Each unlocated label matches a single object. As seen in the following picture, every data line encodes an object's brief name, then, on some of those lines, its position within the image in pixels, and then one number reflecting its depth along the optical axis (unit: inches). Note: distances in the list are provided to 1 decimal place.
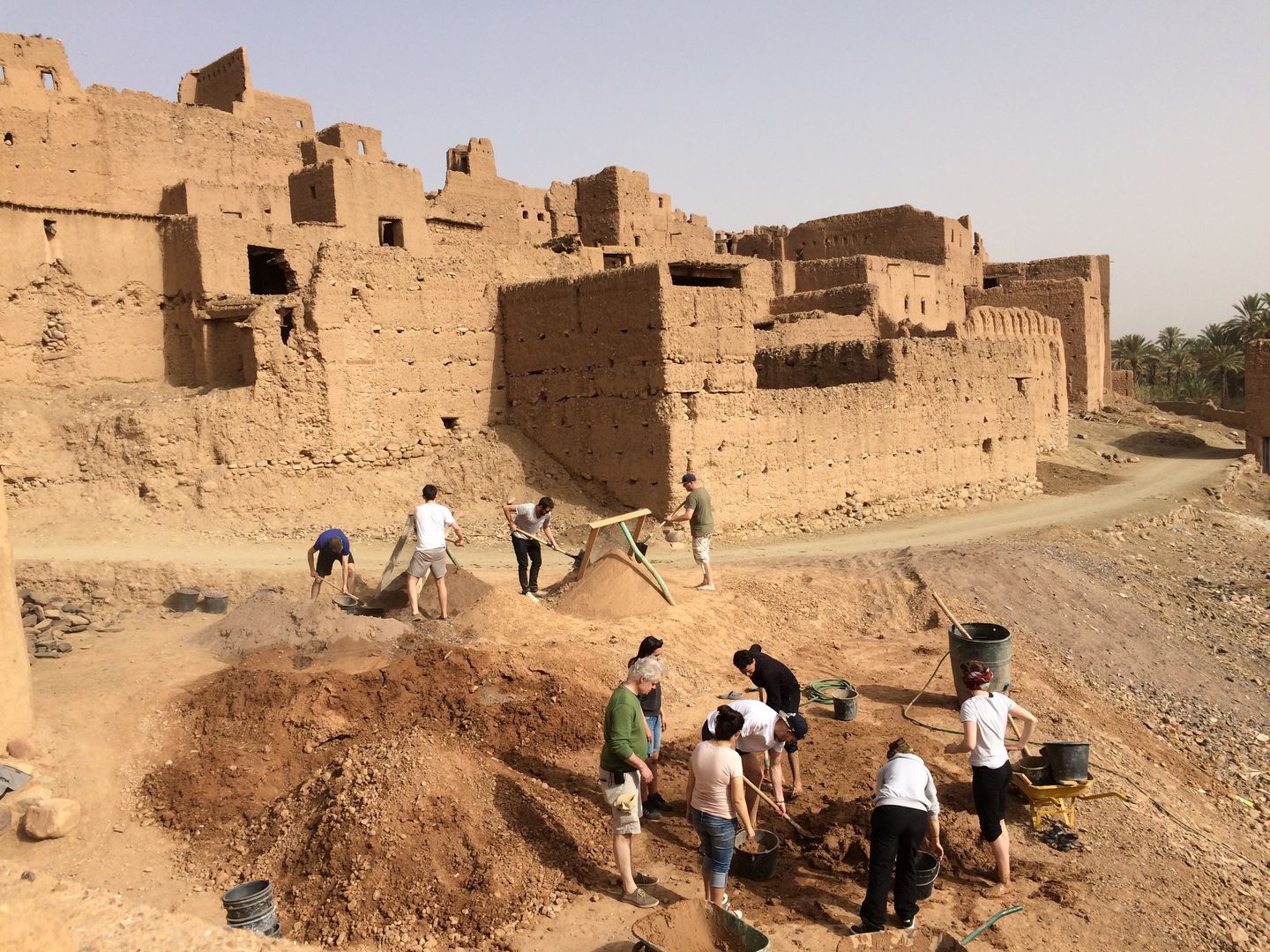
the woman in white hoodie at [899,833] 249.9
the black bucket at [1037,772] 333.7
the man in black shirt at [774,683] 320.5
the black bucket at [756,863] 282.8
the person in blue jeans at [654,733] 313.4
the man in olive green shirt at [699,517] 503.2
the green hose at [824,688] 418.9
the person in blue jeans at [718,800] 250.2
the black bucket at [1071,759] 323.6
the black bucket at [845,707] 409.1
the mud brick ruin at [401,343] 661.3
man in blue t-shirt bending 469.4
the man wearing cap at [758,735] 292.7
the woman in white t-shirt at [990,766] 282.2
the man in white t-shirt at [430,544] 436.1
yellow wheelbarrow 315.9
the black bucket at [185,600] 485.4
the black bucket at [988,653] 416.8
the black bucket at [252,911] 244.0
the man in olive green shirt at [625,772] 265.1
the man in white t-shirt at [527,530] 491.5
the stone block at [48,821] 279.9
